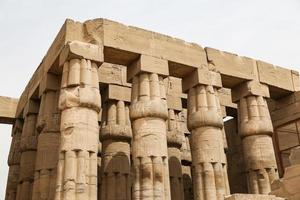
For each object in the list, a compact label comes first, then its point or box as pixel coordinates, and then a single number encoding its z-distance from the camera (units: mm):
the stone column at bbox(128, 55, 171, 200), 11727
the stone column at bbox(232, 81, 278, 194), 14273
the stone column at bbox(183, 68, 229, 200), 12828
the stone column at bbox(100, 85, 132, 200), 14969
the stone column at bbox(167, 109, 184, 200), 16719
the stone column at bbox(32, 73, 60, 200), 12422
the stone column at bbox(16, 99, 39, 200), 14672
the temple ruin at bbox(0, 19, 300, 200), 11543
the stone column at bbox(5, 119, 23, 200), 16703
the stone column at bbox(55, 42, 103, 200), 10523
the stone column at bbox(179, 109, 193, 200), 19891
